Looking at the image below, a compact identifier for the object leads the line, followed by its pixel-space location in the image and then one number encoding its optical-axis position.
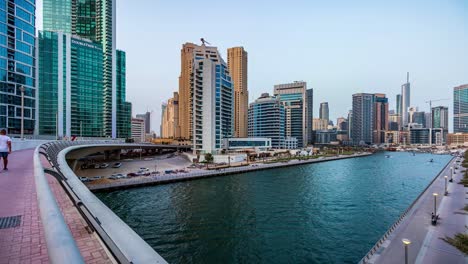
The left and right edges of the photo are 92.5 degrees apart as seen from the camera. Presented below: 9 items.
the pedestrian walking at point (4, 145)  12.50
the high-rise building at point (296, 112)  147.50
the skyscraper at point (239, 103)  185.50
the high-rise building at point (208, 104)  87.56
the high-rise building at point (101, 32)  117.44
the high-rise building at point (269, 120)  129.25
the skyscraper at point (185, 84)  184.00
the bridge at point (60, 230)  2.63
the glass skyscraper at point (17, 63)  67.25
